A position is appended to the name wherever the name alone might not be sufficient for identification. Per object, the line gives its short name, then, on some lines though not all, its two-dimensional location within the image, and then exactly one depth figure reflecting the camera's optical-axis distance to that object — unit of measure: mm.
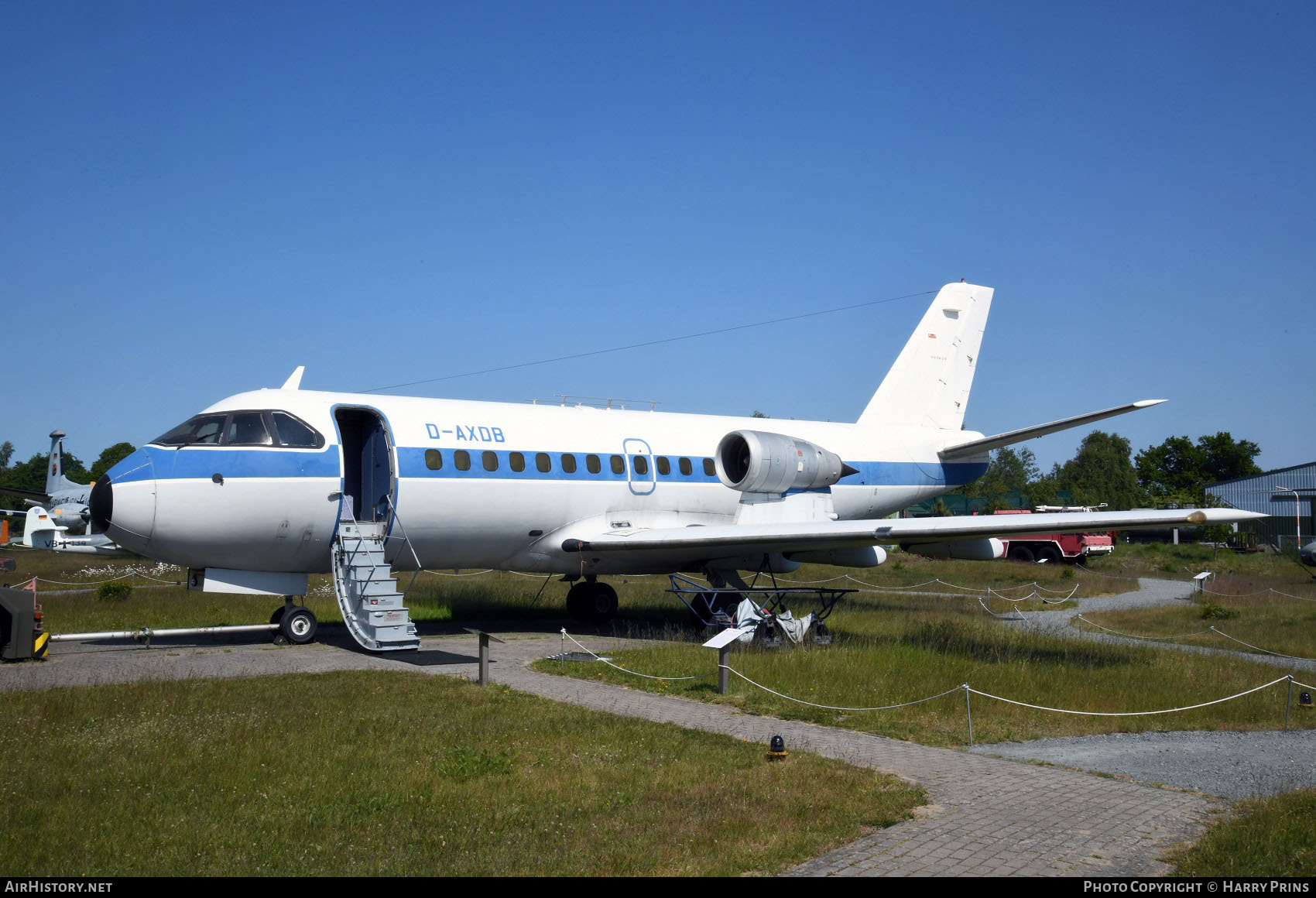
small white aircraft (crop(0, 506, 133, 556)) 46875
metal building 61719
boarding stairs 15062
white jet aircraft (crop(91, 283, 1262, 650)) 15516
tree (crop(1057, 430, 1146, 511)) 108825
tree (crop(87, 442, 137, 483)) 106394
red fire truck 44812
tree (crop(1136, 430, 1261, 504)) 123750
